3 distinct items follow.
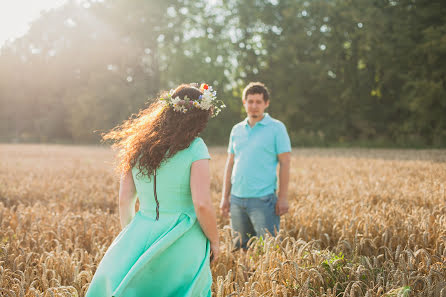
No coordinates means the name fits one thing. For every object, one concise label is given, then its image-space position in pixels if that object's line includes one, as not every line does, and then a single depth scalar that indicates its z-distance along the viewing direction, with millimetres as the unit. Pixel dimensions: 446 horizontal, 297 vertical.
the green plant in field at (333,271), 3170
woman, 2396
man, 4582
